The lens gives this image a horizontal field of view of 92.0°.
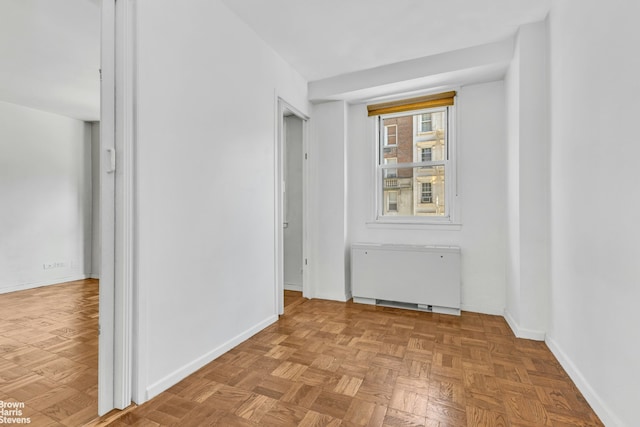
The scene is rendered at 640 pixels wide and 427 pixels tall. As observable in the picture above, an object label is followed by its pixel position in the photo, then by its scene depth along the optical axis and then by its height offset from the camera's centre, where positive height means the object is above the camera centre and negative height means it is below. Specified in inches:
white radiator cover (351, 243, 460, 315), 129.8 -28.3
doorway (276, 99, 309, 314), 171.3 +5.1
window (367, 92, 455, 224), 140.8 +24.3
